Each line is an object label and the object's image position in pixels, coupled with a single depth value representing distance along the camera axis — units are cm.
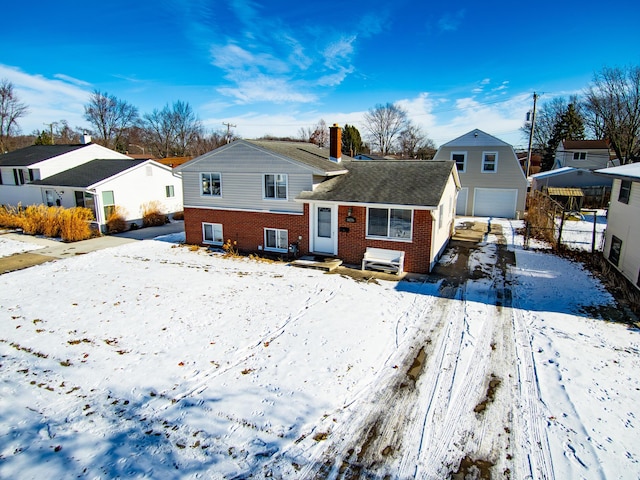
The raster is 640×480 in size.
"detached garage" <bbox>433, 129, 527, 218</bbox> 2623
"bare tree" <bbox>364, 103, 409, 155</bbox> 6881
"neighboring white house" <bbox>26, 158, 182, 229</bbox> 2200
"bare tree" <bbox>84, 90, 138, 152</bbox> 5809
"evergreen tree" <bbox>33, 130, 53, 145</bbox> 4387
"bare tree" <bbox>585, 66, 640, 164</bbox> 3638
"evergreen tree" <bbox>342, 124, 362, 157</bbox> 5444
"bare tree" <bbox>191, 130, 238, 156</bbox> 7311
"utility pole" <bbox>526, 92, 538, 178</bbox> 2874
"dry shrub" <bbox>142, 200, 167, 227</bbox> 2450
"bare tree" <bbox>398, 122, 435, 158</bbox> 6981
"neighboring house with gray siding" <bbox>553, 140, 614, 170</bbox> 4247
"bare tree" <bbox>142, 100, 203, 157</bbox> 6781
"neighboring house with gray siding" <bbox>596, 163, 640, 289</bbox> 1179
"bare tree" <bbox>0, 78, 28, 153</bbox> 4912
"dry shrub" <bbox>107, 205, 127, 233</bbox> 2214
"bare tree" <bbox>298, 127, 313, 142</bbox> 7829
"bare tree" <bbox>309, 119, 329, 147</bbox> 6051
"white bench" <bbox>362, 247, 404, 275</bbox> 1362
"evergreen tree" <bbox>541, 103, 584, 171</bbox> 5355
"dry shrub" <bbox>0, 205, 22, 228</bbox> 2232
